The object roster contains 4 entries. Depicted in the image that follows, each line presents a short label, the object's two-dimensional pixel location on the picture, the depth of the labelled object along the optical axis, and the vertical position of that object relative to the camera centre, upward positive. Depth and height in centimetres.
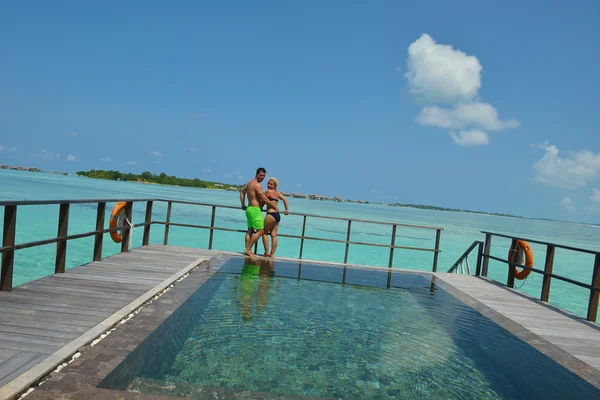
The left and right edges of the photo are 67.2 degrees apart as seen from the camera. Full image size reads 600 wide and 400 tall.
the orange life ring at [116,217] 662 -73
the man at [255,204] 734 -33
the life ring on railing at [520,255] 685 -66
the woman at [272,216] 758 -51
